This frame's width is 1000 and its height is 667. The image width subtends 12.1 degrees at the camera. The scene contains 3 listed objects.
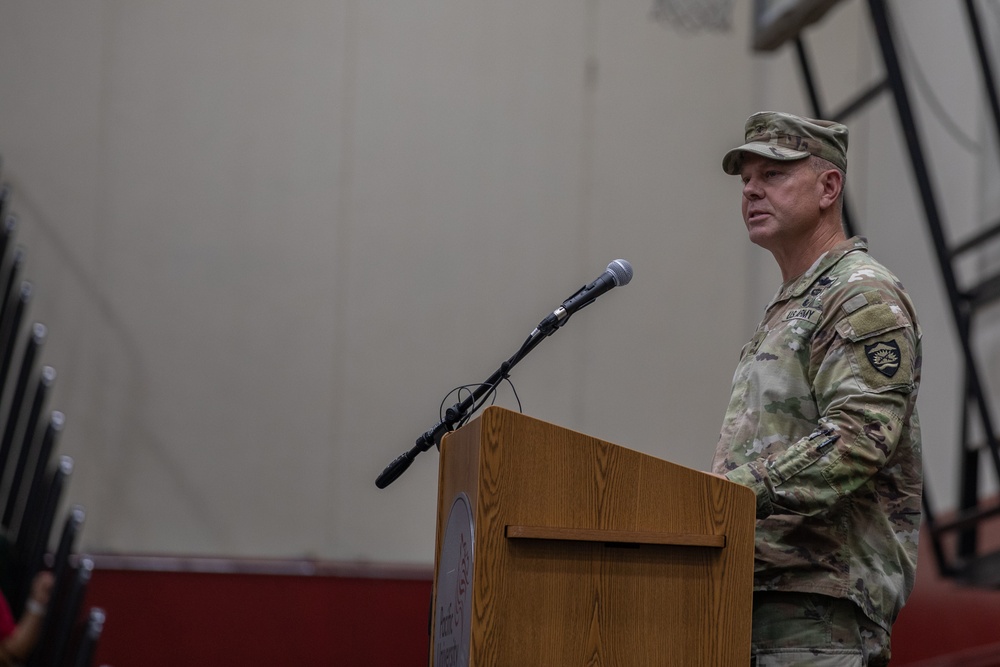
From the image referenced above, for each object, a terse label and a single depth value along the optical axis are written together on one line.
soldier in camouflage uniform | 8.45
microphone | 8.70
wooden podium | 8.29
